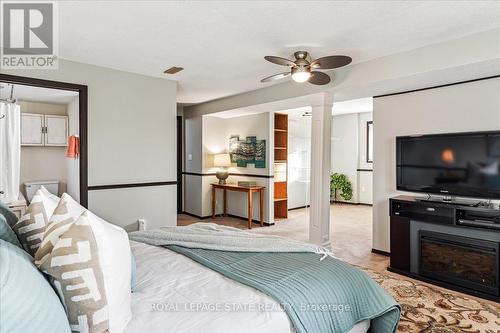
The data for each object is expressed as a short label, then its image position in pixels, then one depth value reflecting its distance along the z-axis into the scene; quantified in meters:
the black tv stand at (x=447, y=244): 2.79
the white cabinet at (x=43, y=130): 4.59
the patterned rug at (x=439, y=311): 2.28
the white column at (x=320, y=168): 3.98
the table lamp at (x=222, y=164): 6.17
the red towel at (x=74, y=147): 3.65
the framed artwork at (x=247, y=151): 5.88
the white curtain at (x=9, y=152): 3.58
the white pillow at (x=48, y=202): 1.41
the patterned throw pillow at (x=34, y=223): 1.31
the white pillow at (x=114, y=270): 1.06
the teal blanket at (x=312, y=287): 1.37
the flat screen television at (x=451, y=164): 2.97
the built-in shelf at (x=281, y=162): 6.26
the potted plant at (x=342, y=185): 8.05
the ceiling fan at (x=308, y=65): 2.68
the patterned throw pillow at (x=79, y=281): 1.00
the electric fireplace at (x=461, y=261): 2.79
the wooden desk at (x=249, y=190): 5.51
